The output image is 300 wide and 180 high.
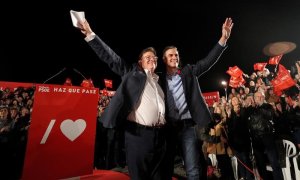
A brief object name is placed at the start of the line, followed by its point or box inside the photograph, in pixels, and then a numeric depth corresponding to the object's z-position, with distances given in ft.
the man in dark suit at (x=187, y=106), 9.25
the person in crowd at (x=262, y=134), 16.07
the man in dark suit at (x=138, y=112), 8.26
